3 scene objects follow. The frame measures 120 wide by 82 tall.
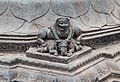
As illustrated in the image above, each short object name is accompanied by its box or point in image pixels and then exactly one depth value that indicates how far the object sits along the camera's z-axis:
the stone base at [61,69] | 3.84
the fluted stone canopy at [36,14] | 4.66
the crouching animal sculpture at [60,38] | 4.07
